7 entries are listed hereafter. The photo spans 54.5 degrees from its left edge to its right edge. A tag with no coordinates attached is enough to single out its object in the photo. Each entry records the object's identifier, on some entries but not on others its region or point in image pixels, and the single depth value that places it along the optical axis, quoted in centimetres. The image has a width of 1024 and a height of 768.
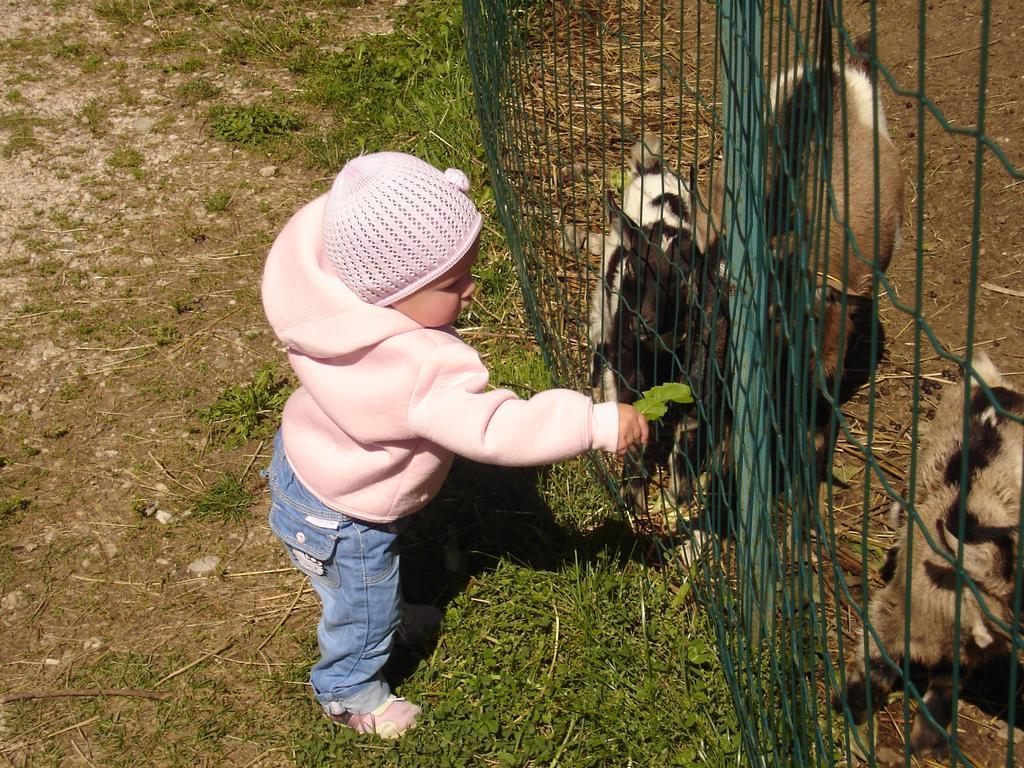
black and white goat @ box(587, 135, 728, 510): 380
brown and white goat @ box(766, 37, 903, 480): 205
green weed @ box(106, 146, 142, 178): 582
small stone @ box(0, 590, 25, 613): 353
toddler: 237
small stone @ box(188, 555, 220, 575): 366
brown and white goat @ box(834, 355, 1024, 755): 321
